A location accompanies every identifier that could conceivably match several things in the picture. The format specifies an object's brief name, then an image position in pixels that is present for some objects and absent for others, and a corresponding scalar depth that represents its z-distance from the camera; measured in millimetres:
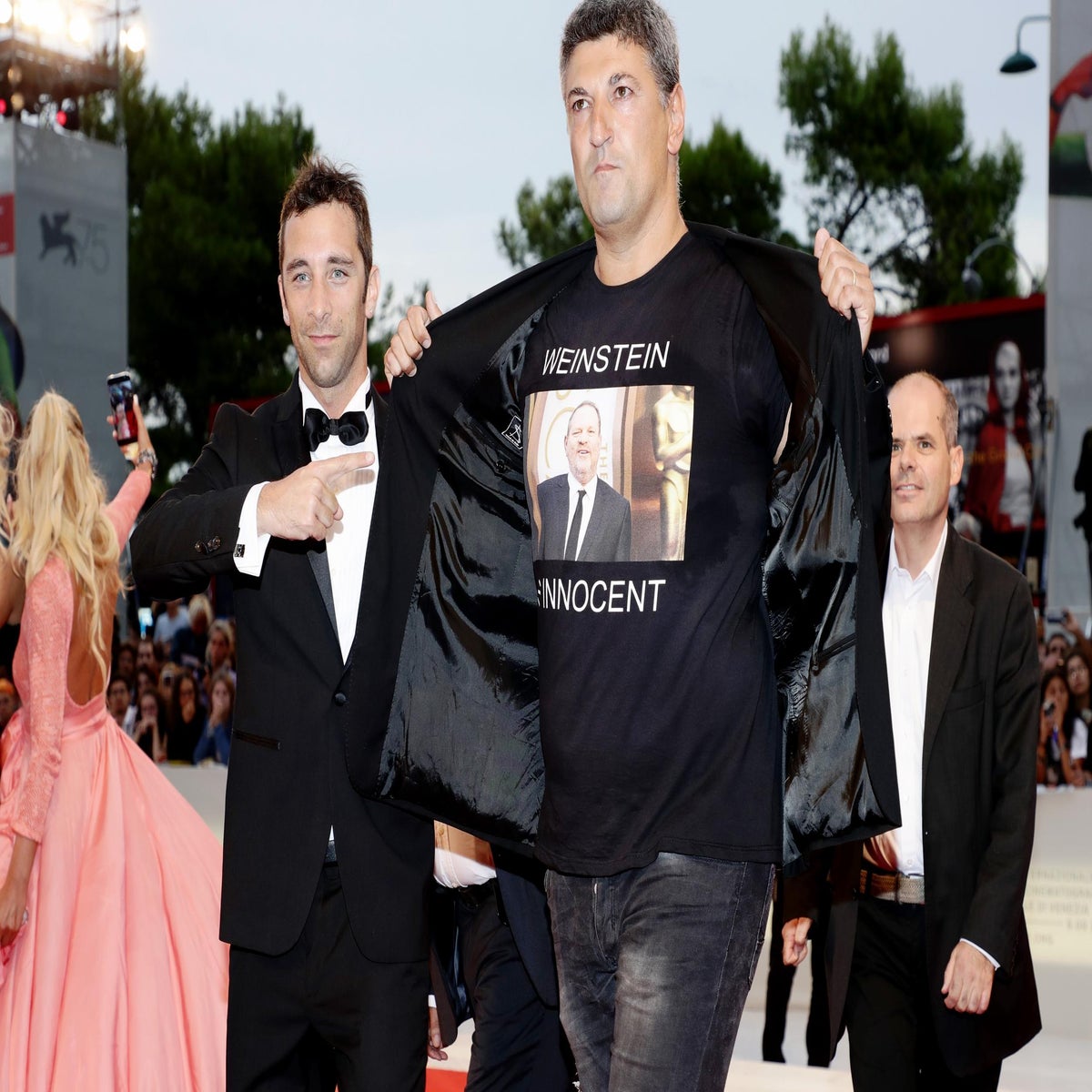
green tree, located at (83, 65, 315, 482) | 32000
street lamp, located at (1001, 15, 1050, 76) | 21125
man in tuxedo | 2559
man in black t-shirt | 2105
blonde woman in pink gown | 3707
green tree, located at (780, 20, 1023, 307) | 32594
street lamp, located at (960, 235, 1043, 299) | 21906
